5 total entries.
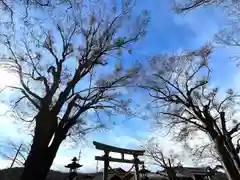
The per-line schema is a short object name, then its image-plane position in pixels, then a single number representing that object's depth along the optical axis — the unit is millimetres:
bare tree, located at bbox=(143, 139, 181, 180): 14451
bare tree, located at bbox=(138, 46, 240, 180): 7002
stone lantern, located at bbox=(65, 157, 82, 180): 6880
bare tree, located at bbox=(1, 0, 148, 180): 4003
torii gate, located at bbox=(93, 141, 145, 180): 5967
